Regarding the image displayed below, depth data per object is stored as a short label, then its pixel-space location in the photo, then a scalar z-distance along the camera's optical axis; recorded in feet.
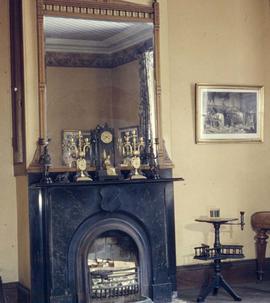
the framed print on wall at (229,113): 22.47
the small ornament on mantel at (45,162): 18.85
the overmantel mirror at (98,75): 19.57
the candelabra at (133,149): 20.25
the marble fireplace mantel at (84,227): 18.99
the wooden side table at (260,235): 22.41
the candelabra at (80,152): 19.47
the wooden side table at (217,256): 20.30
